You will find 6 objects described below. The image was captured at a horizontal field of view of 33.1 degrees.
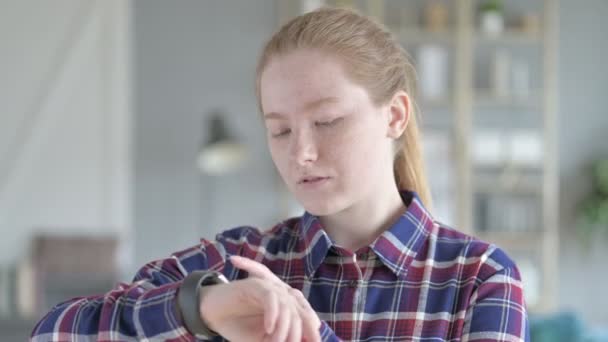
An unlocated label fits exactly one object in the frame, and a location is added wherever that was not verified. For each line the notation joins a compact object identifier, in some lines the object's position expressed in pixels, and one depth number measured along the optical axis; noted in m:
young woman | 1.18
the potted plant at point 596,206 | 7.18
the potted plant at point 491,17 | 7.28
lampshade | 6.66
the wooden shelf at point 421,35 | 7.36
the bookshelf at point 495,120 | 7.31
